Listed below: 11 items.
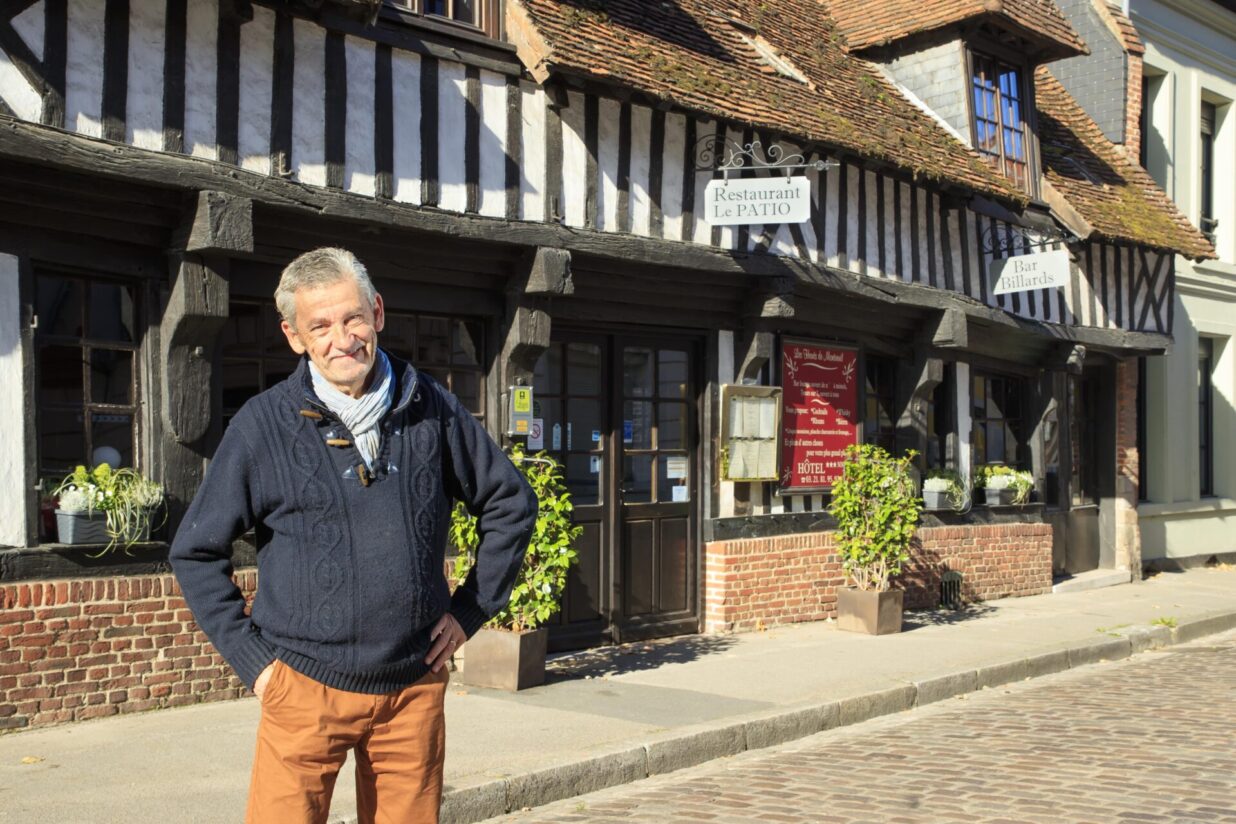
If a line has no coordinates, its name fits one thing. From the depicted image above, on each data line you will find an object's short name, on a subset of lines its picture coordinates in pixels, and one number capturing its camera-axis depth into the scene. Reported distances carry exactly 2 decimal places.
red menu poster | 11.76
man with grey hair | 2.96
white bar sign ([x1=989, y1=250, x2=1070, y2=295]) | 12.97
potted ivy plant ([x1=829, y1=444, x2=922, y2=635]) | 11.09
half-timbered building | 7.04
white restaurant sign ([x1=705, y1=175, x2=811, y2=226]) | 9.73
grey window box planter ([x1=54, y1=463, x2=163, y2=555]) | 6.97
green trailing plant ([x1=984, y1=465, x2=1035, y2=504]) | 14.13
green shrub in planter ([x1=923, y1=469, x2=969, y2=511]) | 13.21
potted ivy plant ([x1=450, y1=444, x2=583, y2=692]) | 8.09
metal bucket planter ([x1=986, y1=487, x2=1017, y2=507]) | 14.09
